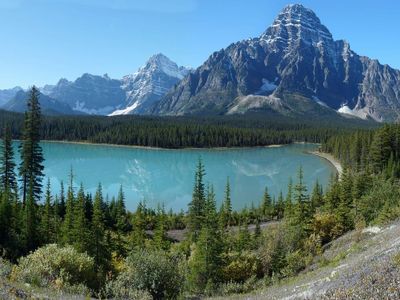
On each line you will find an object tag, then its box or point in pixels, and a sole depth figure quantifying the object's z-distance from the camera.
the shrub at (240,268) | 32.34
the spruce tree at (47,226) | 46.03
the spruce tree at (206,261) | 31.45
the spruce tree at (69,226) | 42.66
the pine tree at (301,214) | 42.58
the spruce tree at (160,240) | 44.84
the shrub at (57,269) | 20.22
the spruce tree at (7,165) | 57.22
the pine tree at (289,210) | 48.60
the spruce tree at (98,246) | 38.44
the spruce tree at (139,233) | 46.41
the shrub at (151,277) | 23.42
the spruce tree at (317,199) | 67.71
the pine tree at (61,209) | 62.01
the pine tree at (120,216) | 61.84
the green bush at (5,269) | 19.27
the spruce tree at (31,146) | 52.34
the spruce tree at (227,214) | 61.55
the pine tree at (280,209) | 70.00
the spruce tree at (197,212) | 49.49
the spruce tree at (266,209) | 69.07
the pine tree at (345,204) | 44.84
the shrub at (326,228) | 43.41
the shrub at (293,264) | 29.66
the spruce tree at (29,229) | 42.84
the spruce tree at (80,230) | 38.25
